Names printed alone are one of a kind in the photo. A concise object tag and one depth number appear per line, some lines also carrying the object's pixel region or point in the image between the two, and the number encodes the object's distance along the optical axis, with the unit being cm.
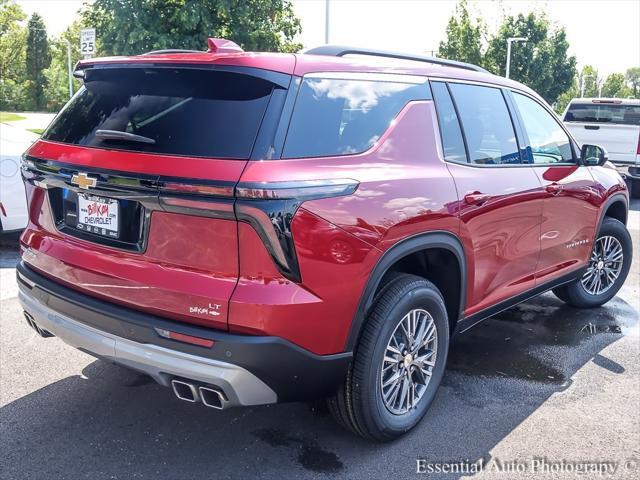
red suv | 244
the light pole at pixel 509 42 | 3191
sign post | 1025
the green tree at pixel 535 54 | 3338
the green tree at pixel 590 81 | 6981
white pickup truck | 1216
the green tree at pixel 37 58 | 5606
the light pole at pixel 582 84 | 6352
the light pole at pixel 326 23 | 1600
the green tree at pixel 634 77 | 8960
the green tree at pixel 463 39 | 3416
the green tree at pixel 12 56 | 4153
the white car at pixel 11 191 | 631
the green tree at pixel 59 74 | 5531
